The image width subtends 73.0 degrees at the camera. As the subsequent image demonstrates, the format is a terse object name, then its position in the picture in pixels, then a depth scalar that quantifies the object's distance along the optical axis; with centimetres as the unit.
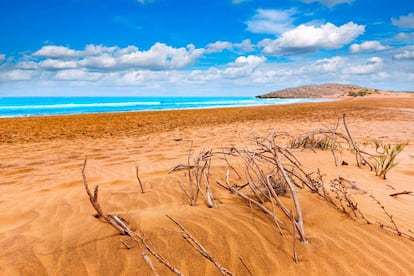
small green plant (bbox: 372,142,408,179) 361
